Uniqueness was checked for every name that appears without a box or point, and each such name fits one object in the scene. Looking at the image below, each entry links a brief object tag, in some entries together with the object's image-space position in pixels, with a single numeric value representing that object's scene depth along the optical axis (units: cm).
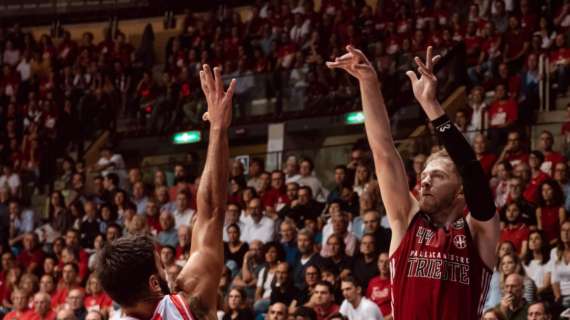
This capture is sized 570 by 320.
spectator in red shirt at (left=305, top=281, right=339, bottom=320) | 1117
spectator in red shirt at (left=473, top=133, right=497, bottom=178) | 1332
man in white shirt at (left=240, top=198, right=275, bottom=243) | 1370
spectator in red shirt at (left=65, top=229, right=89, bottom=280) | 1469
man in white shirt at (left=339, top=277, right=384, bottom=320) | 1065
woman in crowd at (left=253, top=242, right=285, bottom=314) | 1237
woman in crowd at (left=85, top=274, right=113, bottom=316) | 1294
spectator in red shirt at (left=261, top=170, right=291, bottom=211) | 1455
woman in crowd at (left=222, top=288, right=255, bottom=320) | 1150
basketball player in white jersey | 396
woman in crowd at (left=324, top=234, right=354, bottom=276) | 1207
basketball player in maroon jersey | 514
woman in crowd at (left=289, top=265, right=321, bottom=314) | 1178
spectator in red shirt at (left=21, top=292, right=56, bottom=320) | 1308
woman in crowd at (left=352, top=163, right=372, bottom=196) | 1386
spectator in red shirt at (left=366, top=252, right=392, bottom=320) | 1132
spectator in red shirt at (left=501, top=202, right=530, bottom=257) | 1152
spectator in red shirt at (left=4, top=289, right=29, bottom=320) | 1352
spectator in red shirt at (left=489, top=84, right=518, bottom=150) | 1447
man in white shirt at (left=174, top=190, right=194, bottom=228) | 1484
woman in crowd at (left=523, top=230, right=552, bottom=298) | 1091
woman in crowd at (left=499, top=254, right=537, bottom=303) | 1023
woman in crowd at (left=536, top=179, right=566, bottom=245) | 1192
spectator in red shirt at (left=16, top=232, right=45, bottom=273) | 1559
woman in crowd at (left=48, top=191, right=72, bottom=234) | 1669
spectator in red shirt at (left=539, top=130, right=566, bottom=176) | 1289
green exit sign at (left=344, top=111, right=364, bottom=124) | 1638
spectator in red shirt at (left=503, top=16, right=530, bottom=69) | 1552
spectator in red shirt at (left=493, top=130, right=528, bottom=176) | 1331
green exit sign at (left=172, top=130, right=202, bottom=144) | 1758
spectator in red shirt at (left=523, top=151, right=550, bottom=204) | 1234
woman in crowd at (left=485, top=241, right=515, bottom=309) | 1062
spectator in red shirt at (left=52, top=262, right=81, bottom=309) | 1398
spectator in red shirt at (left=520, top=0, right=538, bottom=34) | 1616
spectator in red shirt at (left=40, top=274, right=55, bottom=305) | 1409
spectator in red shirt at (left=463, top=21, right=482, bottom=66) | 1603
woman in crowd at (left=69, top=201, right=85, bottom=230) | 1646
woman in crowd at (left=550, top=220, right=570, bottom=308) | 1069
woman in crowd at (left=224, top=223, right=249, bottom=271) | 1321
